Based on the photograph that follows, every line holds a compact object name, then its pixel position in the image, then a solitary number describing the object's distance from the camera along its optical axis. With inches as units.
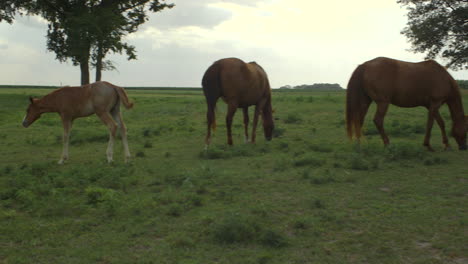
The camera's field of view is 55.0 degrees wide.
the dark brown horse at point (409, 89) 413.1
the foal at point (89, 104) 387.5
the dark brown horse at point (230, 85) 442.6
